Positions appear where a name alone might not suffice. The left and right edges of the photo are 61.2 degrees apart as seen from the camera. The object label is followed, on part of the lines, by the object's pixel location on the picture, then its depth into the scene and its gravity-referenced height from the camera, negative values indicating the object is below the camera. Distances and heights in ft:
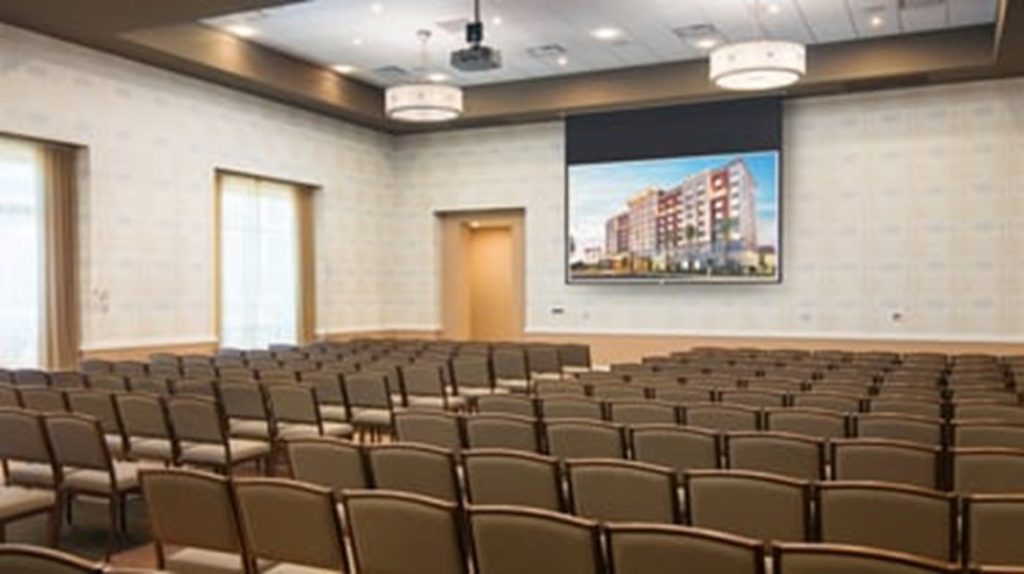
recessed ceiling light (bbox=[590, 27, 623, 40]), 38.14 +10.49
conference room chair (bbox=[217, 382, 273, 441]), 21.71 -3.56
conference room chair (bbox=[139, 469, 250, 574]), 11.14 -3.30
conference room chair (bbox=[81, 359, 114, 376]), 27.96 -3.20
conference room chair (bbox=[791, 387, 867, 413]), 19.57 -3.05
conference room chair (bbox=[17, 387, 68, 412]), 19.94 -3.02
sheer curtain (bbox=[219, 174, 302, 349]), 43.45 +0.33
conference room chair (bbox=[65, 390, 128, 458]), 19.43 -3.19
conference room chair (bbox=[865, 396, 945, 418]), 18.70 -3.04
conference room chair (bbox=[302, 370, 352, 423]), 24.32 -3.65
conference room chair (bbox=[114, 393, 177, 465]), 18.98 -3.47
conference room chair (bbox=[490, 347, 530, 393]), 32.73 -3.73
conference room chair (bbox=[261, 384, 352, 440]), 21.45 -3.55
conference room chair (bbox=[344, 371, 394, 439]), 23.90 -3.70
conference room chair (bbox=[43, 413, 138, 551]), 15.62 -3.57
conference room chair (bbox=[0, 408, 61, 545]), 14.62 -3.70
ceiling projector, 32.40 +8.06
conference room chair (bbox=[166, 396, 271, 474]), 18.65 -3.61
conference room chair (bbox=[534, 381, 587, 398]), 22.79 -3.24
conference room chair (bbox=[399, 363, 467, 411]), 26.58 -3.64
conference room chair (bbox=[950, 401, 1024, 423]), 17.94 -3.03
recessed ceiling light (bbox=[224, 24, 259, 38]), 37.78 +10.58
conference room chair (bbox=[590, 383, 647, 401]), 22.08 -3.20
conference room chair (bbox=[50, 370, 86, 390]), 24.02 -3.12
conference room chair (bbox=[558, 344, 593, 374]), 36.29 -3.80
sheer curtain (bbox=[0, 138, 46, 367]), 33.22 +0.62
